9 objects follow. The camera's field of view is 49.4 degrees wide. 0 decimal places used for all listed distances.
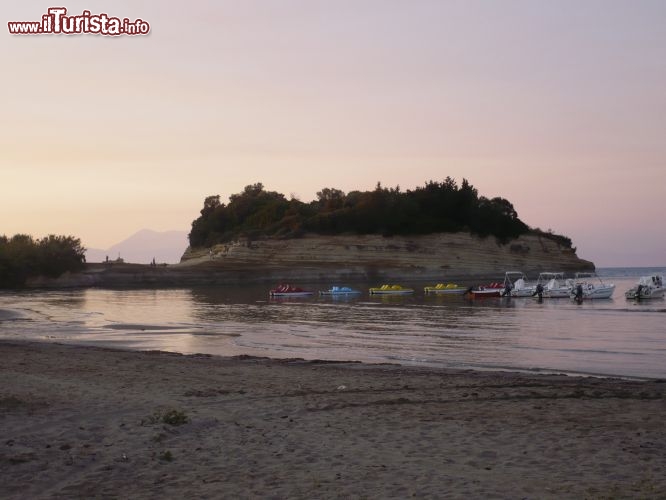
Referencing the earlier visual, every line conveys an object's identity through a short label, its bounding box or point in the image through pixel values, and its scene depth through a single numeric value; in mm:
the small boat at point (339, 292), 79250
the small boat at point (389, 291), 79312
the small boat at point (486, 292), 73062
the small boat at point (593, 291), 68088
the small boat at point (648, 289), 68875
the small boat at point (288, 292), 78125
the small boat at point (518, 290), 74181
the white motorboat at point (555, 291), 72125
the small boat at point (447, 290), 81688
